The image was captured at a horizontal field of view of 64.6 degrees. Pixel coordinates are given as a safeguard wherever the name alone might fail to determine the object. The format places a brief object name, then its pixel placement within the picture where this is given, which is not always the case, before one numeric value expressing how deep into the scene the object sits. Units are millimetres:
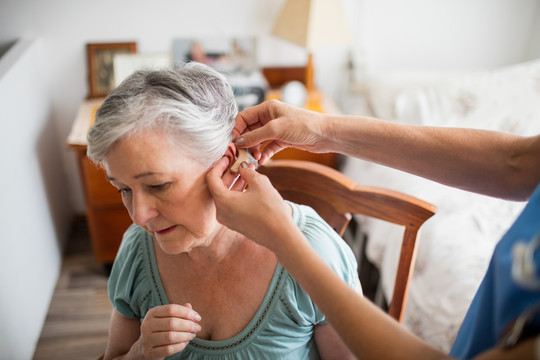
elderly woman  840
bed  1381
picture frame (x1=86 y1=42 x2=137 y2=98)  2320
